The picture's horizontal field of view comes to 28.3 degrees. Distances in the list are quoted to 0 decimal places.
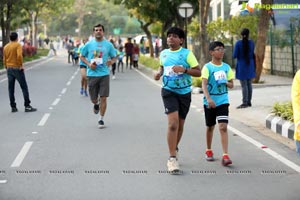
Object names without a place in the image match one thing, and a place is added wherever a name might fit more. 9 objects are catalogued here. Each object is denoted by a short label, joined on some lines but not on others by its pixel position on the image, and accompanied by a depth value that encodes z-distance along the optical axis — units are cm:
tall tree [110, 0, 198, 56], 3341
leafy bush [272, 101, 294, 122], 1032
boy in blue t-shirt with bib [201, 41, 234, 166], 761
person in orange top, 1322
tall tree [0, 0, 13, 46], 3580
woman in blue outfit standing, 1341
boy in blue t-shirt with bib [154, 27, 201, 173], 720
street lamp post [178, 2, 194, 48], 2383
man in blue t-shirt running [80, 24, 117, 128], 1069
